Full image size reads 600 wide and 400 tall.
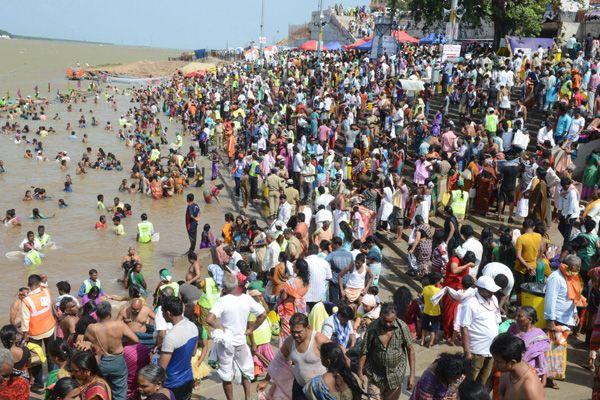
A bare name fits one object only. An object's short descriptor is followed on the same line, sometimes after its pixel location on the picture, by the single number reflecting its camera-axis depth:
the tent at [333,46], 39.42
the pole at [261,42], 51.16
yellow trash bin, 7.14
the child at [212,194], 18.89
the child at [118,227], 16.23
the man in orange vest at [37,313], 7.84
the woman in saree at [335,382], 4.62
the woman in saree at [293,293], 7.56
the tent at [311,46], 38.28
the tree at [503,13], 26.92
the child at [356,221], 11.48
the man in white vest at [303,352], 5.31
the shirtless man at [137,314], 6.99
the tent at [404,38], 32.91
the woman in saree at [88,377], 4.77
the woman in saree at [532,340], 5.46
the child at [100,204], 18.56
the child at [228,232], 12.26
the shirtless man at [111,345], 5.54
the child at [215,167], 21.52
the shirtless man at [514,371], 4.27
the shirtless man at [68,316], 7.11
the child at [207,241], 13.09
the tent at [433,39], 33.91
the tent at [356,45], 31.43
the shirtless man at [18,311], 7.88
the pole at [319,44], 32.69
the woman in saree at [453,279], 7.60
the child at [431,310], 7.61
